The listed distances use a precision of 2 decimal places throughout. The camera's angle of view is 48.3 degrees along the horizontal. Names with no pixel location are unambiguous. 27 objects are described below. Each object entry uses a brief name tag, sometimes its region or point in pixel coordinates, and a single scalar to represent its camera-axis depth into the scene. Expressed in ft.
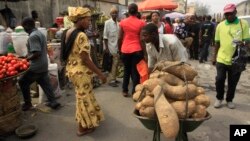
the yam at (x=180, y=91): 8.99
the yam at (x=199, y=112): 8.90
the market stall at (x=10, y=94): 13.75
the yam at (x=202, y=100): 9.16
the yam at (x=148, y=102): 8.93
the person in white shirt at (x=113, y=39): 23.22
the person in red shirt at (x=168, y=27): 27.45
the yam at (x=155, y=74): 9.70
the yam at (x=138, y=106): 9.12
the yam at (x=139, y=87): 10.07
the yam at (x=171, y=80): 9.62
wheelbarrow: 8.81
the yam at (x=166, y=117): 8.11
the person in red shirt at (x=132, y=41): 18.75
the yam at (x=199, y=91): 9.44
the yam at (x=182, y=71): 9.75
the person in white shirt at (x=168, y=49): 12.05
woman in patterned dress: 12.98
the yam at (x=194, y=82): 9.99
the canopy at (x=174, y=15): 60.93
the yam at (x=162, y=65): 10.01
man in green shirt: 16.15
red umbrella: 37.93
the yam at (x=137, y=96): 9.80
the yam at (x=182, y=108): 8.68
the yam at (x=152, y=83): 9.23
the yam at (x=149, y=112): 8.86
